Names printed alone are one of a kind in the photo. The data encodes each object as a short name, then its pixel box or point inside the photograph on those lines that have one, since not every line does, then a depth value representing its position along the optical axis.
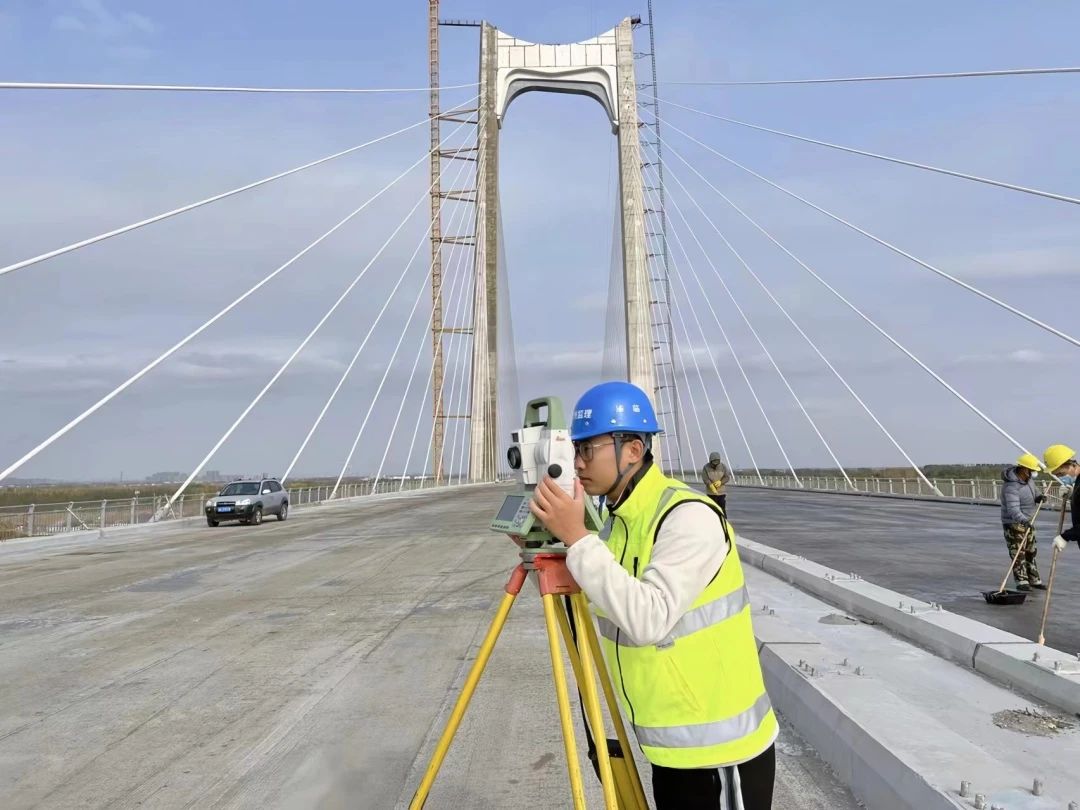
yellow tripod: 2.83
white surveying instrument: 2.79
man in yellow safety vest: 2.39
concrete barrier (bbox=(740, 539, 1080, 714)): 5.24
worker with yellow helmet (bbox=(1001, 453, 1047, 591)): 10.66
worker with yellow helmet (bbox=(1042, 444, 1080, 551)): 8.55
